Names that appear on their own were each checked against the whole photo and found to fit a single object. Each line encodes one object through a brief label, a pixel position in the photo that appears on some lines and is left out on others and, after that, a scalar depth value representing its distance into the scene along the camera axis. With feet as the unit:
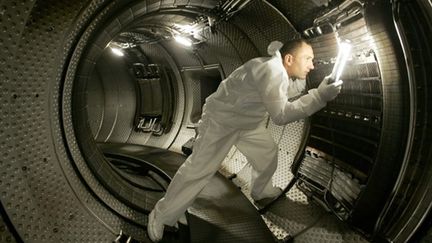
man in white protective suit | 7.89
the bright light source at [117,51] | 19.23
